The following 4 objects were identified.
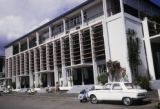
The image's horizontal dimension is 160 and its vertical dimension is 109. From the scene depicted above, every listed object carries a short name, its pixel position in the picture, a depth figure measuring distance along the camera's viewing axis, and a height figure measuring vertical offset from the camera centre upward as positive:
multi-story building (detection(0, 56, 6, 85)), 41.64 +2.85
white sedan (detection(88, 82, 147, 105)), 9.73 -1.65
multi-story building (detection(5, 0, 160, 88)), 16.96 +4.19
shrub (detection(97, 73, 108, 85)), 16.64 -0.77
